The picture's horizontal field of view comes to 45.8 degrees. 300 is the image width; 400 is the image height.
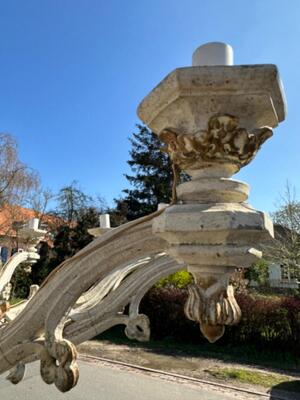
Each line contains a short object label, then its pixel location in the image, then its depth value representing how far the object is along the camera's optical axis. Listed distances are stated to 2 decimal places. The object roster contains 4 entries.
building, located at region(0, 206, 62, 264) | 14.31
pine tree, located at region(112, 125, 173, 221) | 20.77
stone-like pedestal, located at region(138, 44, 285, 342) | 0.76
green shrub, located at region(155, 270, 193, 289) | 10.41
